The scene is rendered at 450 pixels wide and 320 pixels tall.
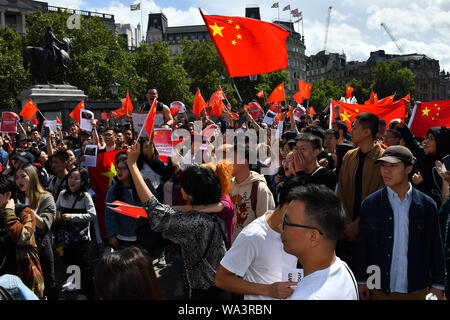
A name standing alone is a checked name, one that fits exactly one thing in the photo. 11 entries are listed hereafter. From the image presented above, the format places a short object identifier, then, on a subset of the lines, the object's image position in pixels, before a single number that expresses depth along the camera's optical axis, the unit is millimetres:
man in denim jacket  3129
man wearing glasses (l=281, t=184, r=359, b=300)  1774
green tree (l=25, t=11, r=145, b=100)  35781
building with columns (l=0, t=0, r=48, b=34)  57184
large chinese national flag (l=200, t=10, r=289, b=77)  6047
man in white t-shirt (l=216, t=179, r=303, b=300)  2389
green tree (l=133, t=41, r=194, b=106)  45875
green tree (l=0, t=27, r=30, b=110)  32375
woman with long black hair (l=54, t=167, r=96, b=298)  4703
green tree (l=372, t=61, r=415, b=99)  87188
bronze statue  22000
